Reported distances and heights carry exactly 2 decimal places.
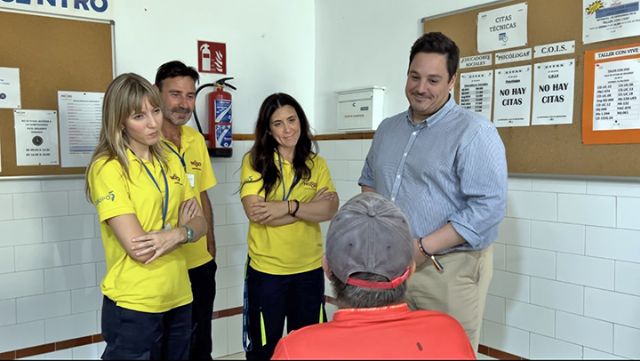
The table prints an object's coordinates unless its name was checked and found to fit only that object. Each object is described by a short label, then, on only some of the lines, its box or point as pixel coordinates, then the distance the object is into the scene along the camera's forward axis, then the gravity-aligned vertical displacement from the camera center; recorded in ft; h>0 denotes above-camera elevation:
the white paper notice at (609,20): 7.21 +1.87
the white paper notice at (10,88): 8.77 +1.05
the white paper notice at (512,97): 8.46 +0.88
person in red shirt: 3.40 -1.13
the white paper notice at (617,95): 7.18 +0.77
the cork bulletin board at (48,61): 8.87 +1.59
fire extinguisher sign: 11.10 +2.01
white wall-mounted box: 11.14 +0.91
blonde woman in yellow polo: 5.84 -0.92
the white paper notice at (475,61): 9.02 +1.58
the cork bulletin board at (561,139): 7.42 +0.17
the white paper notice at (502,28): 8.54 +2.07
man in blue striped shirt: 6.02 -0.47
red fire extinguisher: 10.92 +0.62
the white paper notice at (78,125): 9.34 +0.44
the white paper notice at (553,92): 7.91 +0.90
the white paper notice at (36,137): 8.98 +0.21
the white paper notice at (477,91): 8.99 +1.03
